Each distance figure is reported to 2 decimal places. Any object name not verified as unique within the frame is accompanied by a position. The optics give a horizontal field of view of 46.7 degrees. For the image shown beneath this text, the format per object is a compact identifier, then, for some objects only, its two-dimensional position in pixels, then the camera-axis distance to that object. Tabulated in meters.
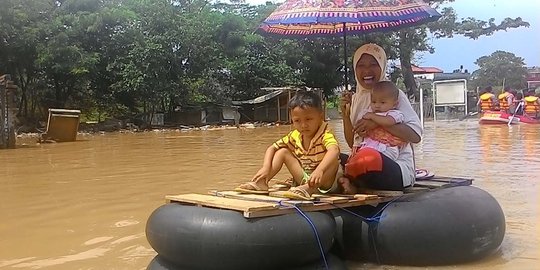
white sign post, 29.19
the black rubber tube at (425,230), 3.97
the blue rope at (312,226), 3.50
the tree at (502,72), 50.91
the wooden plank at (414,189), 4.34
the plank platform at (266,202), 3.45
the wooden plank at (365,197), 4.04
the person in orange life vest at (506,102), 22.92
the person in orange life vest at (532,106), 22.89
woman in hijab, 4.30
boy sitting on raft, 4.16
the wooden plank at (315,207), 3.41
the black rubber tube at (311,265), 3.60
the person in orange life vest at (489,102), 22.78
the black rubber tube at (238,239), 3.35
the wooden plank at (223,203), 3.45
